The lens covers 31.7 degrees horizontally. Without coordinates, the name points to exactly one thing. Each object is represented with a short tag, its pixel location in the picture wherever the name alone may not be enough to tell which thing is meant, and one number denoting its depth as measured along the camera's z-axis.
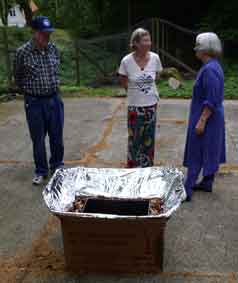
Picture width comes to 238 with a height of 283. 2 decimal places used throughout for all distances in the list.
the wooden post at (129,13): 16.38
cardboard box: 2.71
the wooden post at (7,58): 9.13
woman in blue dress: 3.55
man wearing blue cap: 4.14
